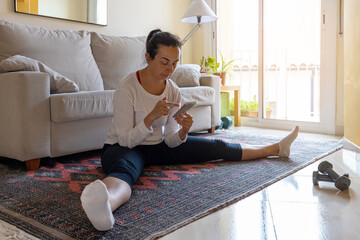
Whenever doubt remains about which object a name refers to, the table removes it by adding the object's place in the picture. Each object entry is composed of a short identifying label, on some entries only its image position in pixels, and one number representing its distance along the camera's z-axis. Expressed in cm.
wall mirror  302
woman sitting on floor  156
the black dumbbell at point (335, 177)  163
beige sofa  205
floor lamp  389
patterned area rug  122
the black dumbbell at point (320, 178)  173
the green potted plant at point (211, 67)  418
